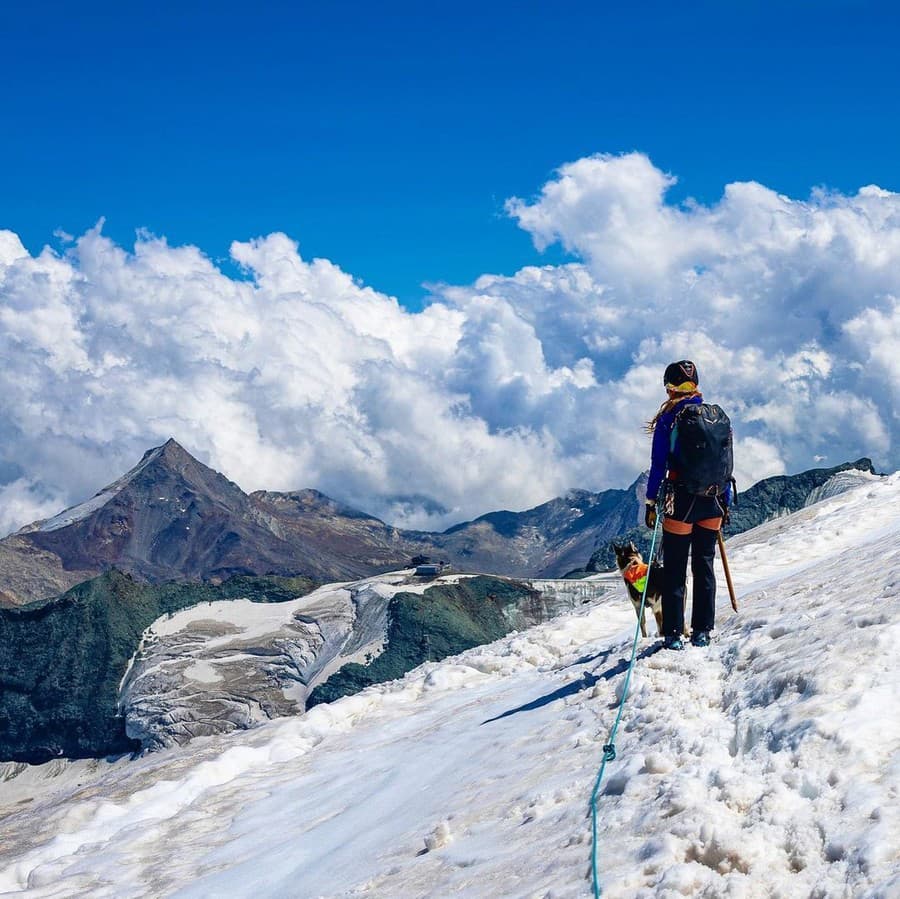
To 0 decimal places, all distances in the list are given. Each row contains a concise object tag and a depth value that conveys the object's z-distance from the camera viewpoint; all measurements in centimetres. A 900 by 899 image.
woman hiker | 997
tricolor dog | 1084
